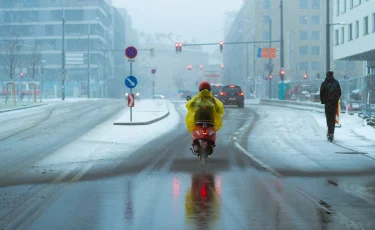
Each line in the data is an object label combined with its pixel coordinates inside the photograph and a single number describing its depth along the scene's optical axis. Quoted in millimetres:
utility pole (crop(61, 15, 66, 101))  67538
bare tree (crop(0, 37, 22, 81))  59406
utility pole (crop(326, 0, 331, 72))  41681
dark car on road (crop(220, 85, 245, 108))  49688
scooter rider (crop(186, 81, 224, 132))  15633
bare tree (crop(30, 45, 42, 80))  68425
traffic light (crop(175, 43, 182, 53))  68688
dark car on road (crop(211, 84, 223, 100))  51375
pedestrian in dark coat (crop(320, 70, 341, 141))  21984
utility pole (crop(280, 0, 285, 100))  62369
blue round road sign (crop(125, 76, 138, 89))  29000
